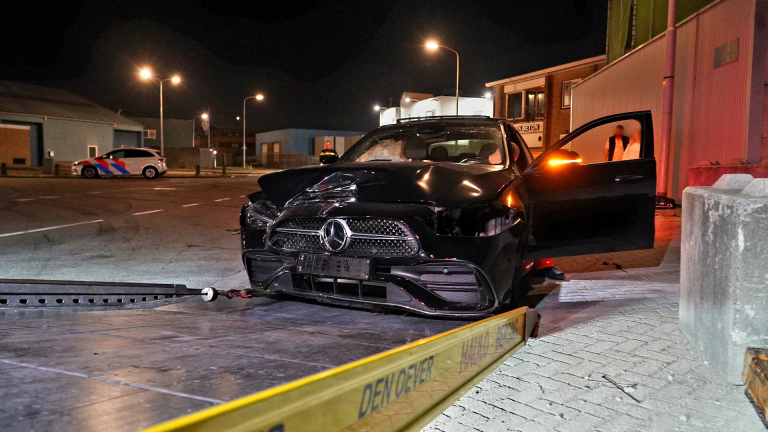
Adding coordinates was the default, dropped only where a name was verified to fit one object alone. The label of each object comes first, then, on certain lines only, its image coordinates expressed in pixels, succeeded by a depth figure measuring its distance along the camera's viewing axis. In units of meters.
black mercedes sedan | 3.65
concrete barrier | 2.75
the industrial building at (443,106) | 41.47
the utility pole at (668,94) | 11.70
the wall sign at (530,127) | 35.44
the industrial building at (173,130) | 68.56
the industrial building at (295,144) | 64.69
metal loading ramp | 4.01
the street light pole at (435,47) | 29.72
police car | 27.31
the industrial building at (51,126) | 38.12
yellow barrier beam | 1.31
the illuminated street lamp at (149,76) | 37.88
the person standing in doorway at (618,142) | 7.82
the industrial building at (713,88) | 9.97
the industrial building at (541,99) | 31.67
